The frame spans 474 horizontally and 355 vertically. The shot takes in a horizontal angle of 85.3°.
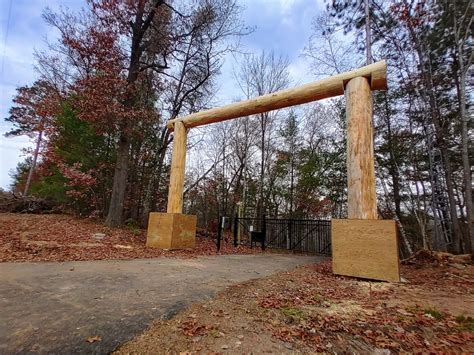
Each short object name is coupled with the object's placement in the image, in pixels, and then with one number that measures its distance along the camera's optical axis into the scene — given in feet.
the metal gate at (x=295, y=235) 35.63
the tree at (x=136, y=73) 29.89
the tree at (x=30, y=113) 48.85
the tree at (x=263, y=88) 47.67
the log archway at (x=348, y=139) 15.53
